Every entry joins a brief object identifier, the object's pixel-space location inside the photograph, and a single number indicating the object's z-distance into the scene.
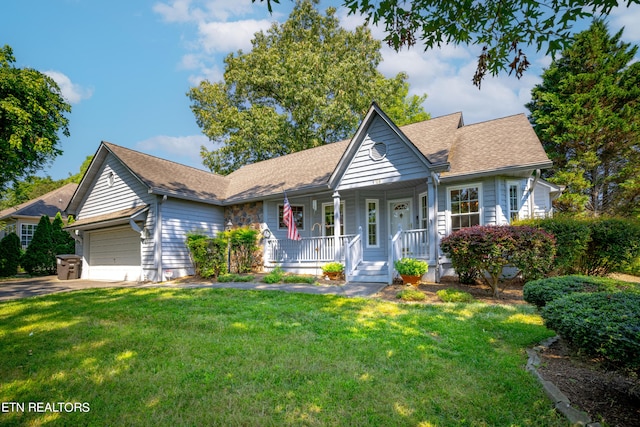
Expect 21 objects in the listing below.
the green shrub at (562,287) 4.41
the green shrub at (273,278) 10.54
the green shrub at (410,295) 7.53
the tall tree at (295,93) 23.70
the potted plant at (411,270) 8.95
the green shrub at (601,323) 2.40
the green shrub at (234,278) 11.11
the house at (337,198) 10.47
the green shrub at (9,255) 17.06
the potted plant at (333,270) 10.81
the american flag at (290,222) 11.86
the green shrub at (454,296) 7.30
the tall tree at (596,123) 16.52
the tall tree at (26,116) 13.29
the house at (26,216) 23.20
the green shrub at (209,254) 12.20
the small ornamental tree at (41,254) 17.58
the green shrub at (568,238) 8.40
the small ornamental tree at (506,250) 7.34
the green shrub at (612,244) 8.47
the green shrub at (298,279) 10.42
